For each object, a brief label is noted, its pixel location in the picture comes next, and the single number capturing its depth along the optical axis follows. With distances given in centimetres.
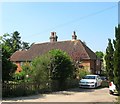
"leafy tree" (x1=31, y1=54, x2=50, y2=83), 1085
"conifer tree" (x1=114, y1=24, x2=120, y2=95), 543
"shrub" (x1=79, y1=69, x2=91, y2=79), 1546
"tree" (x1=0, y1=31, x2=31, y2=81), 886
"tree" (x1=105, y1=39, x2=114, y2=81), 653
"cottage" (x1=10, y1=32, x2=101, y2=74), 2089
